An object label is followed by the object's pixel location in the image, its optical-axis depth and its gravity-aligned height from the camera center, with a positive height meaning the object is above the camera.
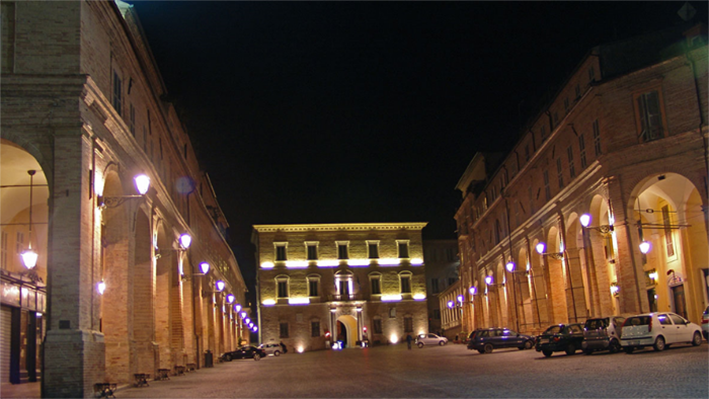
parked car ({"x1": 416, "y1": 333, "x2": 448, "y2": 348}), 60.52 -1.53
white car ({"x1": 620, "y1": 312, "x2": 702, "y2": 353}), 24.03 -0.83
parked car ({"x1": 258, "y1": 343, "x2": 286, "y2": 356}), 63.38 -1.46
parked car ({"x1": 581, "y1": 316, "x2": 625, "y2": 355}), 26.03 -0.94
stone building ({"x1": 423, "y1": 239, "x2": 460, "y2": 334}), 91.25 +7.10
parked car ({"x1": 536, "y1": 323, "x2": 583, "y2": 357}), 27.16 -1.01
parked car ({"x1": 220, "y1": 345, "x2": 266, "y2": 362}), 54.38 -1.46
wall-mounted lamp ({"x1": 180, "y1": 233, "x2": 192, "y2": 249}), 24.69 +3.38
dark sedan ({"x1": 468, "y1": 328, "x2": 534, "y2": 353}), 37.52 -1.18
